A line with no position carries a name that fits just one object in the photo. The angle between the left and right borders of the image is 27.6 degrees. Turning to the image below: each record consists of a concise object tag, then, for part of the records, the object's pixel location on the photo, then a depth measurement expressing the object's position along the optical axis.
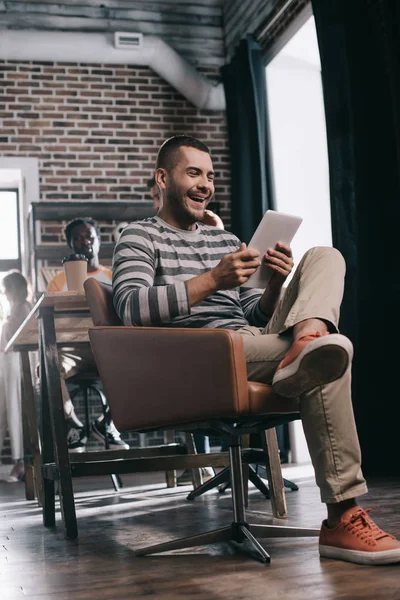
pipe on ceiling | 6.02
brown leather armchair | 1.92
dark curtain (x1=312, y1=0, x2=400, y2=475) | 4.11
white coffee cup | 3.38
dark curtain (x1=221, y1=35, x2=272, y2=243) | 5.79
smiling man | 1.85
